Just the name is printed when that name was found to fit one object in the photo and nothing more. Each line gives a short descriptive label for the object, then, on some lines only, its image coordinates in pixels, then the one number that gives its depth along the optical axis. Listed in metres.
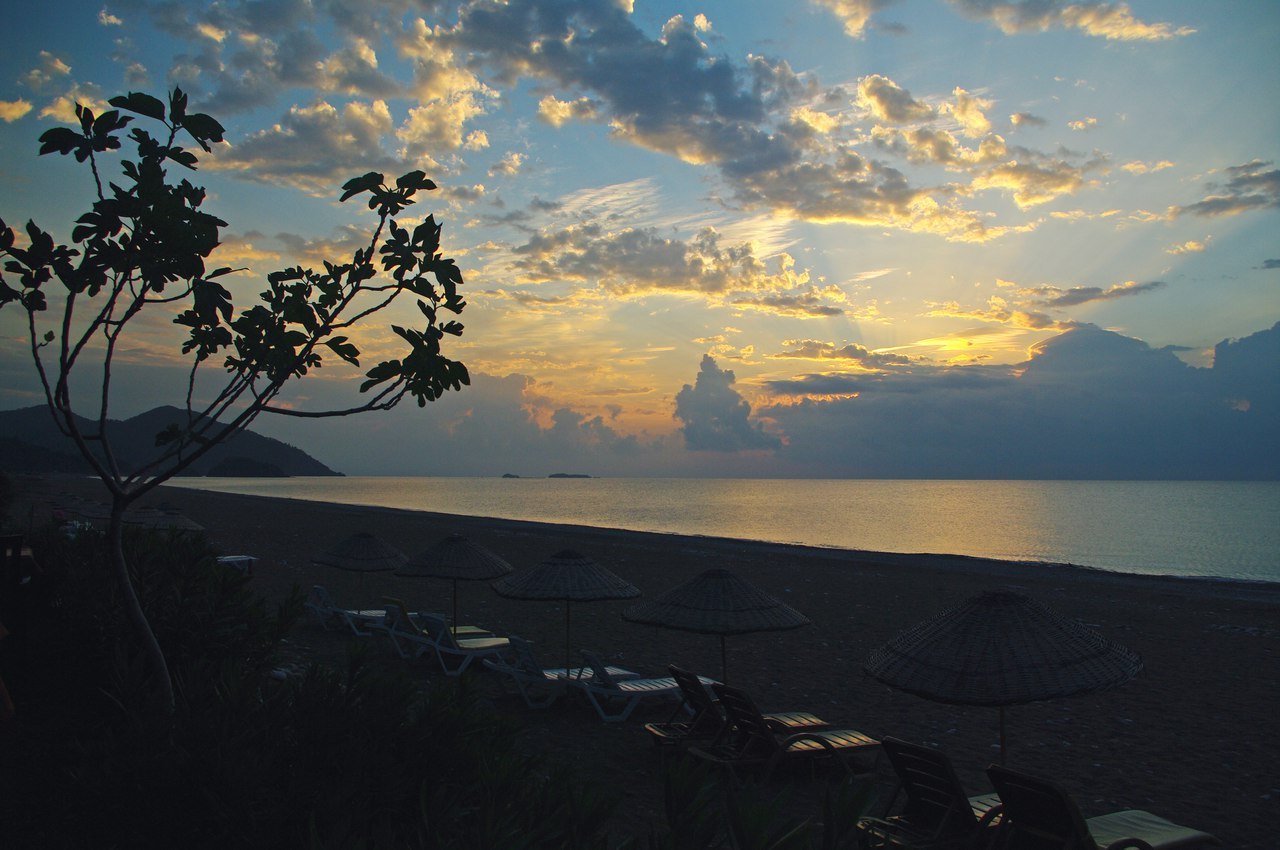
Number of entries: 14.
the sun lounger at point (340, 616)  12.98
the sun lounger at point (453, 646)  10.86
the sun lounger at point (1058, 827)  4.70
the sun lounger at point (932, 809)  5.15
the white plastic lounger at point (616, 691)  8.89
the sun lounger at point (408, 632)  11.59
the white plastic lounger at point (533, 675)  9.35
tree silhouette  3.60
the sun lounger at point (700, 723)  7.57
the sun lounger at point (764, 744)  6.89
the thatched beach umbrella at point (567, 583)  9.52
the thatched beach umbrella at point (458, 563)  11.55
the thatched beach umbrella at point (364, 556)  13.91
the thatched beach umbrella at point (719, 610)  8.01
